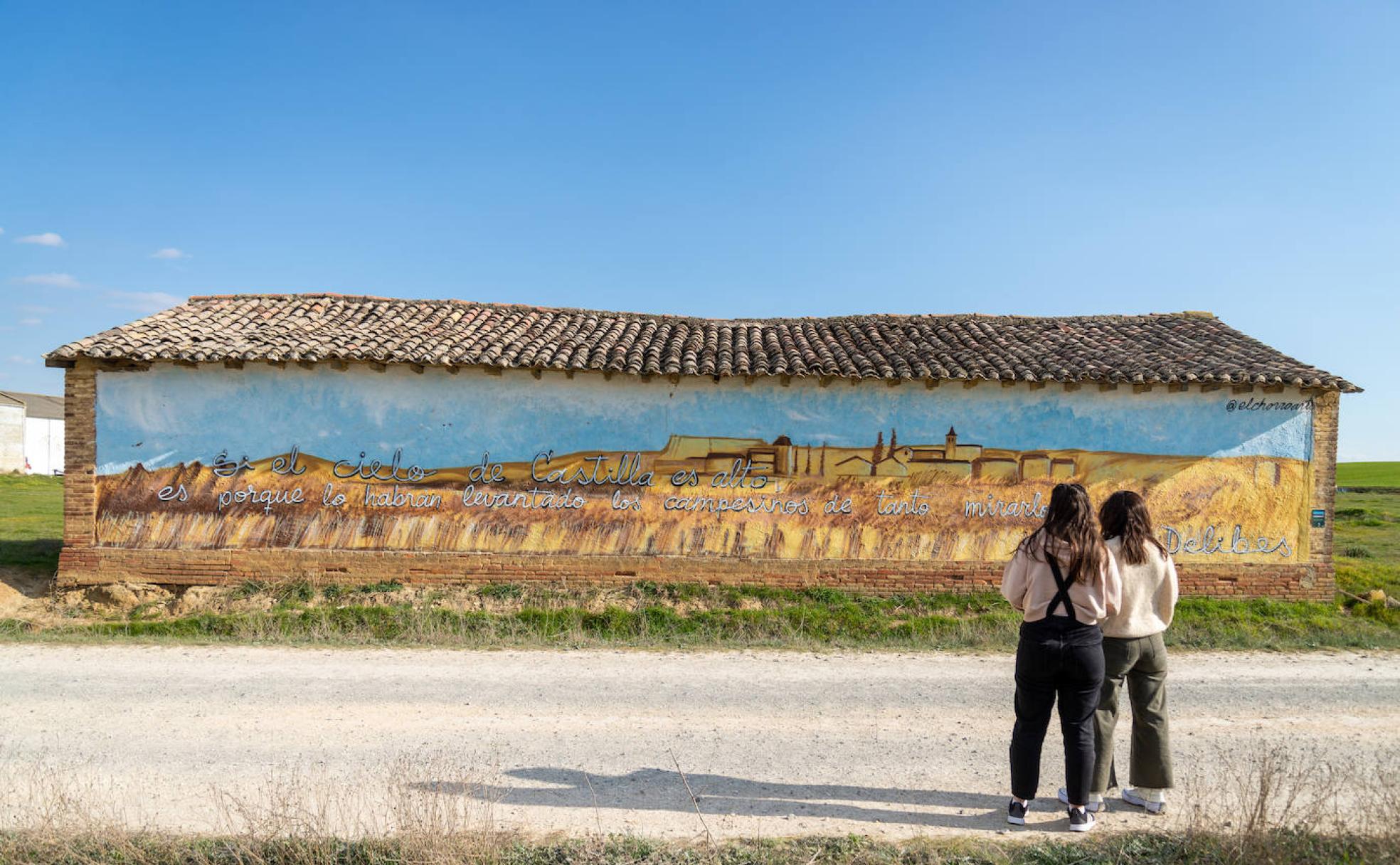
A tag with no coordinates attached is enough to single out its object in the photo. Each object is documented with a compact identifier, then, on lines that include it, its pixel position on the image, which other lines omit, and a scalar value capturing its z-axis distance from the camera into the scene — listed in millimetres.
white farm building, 44938
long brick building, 11906
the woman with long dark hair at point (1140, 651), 4773
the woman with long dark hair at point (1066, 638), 4543
